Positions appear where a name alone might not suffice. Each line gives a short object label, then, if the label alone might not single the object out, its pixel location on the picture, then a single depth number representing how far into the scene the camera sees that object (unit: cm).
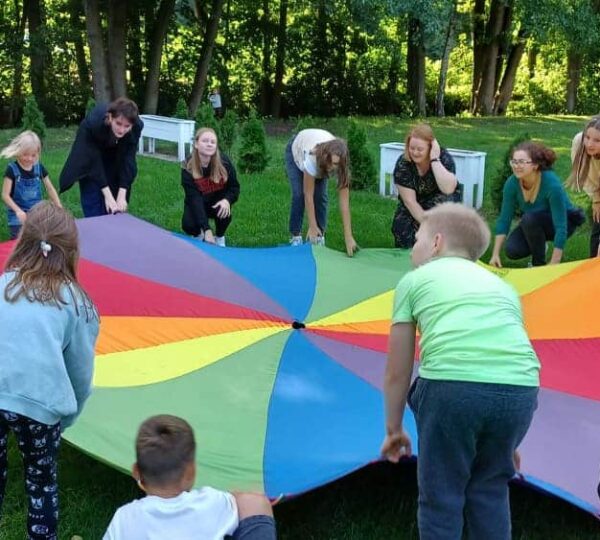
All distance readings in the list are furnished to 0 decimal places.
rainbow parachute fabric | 285
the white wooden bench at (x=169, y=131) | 1120
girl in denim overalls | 503
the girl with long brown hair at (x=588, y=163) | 453
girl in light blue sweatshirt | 228
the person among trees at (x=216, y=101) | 1794
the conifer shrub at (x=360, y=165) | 941
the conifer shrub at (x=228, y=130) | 1155
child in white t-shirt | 174
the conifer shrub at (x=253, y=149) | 1014
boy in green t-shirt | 209
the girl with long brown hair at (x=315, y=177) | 510
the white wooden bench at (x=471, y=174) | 850
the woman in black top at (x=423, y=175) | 478
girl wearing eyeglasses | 498
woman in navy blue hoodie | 483
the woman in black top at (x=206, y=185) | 522
